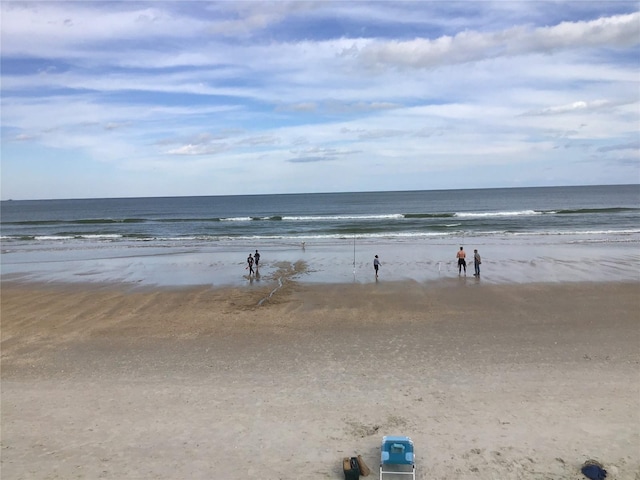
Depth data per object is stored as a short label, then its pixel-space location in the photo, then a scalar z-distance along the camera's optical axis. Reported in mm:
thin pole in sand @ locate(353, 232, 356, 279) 22203
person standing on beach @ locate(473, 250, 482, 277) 20438
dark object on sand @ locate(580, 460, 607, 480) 6586
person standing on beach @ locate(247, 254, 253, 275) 22359
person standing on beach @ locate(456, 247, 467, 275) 21109
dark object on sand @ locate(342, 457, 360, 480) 6512
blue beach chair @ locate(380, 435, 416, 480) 6572
